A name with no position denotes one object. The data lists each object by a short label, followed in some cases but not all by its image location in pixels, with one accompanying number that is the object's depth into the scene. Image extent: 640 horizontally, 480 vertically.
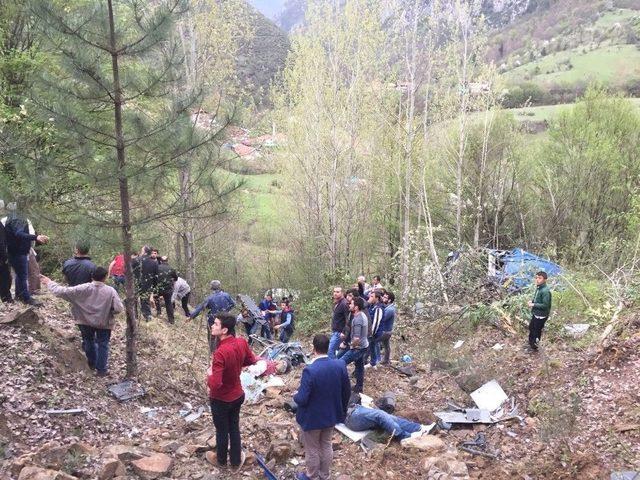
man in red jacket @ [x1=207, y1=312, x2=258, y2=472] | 5.11
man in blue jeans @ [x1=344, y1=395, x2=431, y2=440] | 6.82
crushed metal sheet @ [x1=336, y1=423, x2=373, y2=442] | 6.79
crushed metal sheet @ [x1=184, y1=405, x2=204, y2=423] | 7.03
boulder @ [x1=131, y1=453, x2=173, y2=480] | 5.22
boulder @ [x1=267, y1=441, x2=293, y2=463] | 6.05
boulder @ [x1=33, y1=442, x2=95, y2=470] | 4.95
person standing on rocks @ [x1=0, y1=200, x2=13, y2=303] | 7.62
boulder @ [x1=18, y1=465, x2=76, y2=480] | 4.42
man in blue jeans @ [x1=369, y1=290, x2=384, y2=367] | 9.19
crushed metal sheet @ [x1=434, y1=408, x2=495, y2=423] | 7.44
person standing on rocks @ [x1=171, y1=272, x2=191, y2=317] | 12.35
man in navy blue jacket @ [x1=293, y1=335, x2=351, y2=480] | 5.13
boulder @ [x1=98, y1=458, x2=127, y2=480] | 4.92
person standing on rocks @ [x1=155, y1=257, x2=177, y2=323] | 10.81
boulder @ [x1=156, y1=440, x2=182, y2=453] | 5.96
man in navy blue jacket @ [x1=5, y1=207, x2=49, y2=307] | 7.58
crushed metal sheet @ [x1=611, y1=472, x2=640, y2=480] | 5.43
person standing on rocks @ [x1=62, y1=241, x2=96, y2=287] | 7.36
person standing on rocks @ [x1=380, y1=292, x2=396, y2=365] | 9.71
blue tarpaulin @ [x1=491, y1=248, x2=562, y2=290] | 13.02
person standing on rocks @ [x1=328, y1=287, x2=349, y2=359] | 9.05
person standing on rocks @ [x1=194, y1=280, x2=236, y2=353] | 9.96
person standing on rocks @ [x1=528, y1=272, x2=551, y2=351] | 9.22
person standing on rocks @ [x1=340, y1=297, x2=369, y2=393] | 8.02
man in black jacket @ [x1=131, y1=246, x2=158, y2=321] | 10.28
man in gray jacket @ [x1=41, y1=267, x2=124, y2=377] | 6.71
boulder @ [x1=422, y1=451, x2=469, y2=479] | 5.83
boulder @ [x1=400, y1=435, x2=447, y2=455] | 6.42
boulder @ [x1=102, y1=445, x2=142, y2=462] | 5.36
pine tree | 6.45
